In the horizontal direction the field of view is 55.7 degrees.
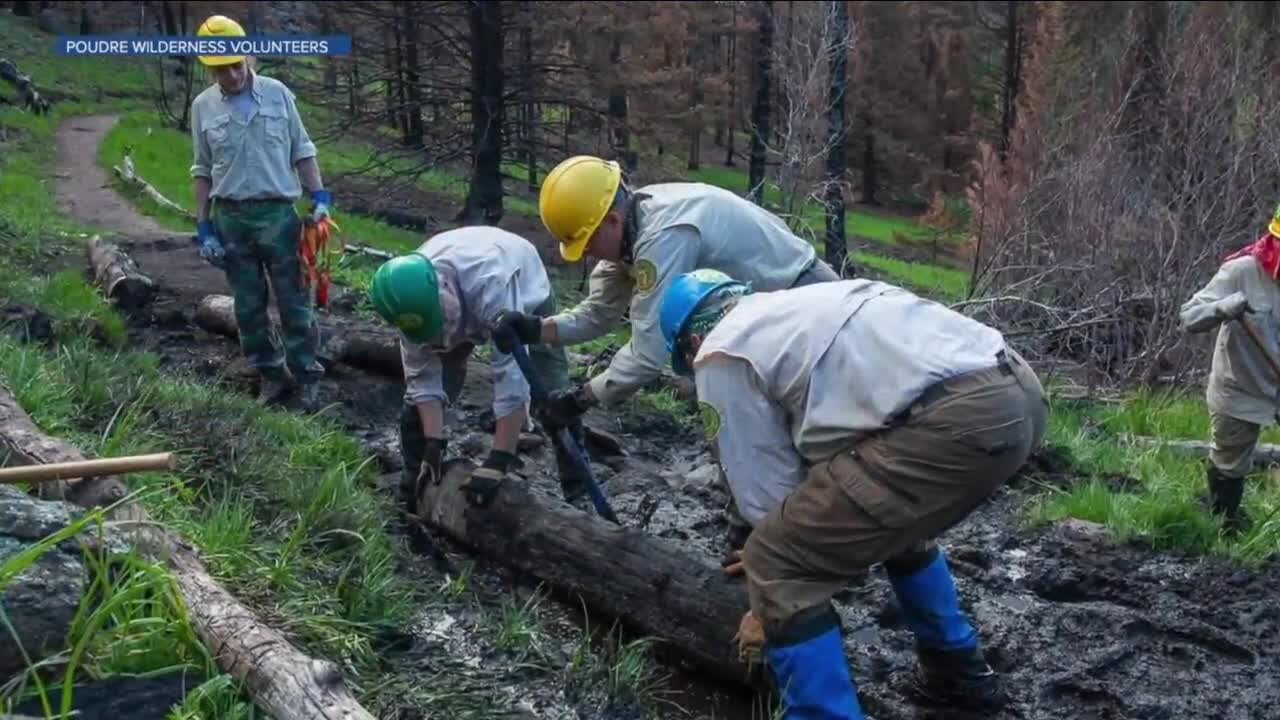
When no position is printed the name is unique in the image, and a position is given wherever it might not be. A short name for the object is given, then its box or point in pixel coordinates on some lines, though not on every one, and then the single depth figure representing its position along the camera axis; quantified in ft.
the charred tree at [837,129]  42.76
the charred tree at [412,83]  50.37
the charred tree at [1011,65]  96.53
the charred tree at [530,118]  49.98
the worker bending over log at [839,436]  10.44
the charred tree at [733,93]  106.52
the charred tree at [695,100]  97.55
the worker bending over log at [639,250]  13.84
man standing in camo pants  20.16
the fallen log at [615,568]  12.73
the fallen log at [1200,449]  21.29
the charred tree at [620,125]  53.01
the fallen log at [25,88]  51.26
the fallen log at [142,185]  45.88
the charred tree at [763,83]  67.46
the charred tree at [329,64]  50.54
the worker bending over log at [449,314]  15.01
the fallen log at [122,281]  25.63
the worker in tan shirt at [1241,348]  15.99
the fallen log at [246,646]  9.64
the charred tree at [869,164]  120.26
